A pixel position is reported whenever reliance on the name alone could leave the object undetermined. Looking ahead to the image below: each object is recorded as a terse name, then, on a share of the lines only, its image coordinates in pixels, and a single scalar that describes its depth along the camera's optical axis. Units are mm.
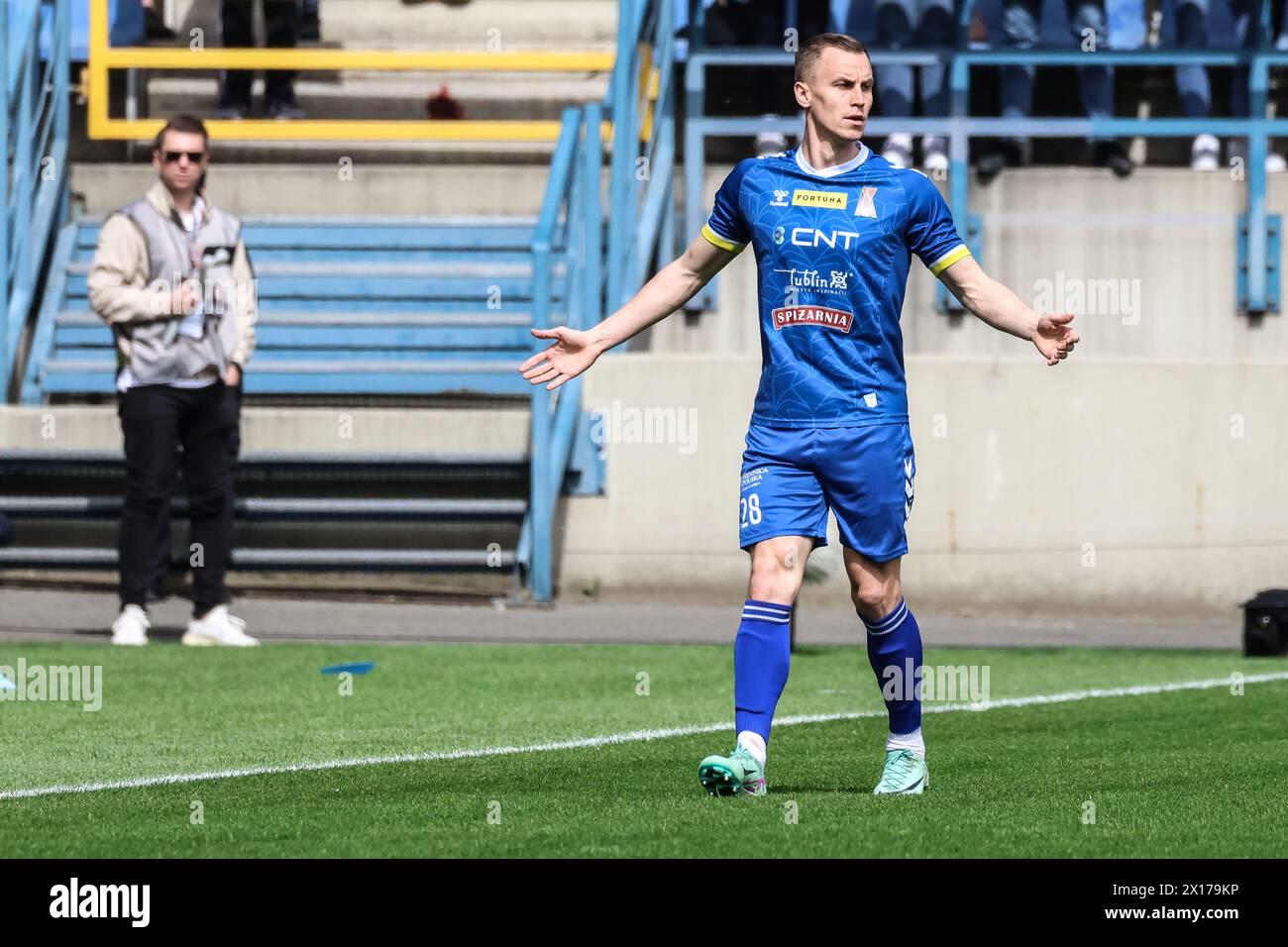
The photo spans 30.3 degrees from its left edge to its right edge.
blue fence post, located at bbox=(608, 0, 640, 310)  14953
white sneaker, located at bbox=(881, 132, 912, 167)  16062
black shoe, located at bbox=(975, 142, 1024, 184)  15750
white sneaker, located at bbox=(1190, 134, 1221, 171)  16141
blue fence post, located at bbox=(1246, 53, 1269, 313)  15492
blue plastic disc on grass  10148
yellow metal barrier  16875
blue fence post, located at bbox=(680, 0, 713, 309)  15414
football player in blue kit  6312
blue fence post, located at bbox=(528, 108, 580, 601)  13617
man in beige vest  11336
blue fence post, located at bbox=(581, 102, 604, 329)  14555
